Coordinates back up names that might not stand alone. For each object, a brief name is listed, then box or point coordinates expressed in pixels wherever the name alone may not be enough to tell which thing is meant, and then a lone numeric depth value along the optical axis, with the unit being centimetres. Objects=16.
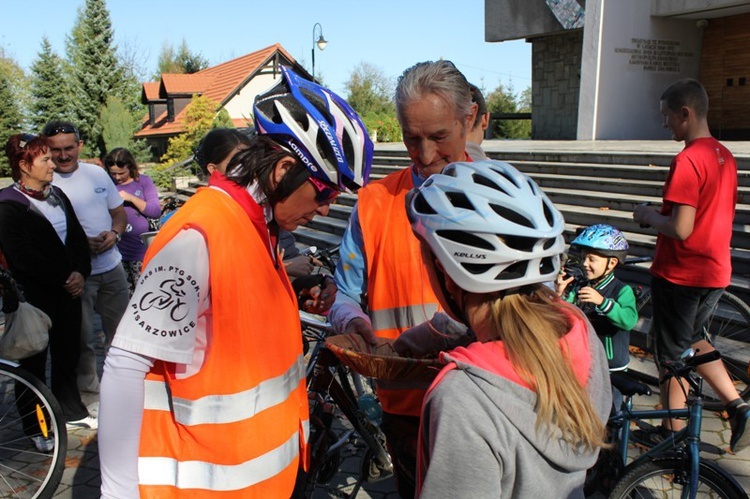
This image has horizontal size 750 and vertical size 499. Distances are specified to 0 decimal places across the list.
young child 364
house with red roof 3834
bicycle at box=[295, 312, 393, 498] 325
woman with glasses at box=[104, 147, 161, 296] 675
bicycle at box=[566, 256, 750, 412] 511
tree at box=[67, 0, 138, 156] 4150
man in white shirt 489
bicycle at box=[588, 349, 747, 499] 280
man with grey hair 216
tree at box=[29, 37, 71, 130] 4197
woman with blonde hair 117
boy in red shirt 382
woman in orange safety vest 150
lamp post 2999
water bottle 313
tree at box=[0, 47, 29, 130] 4206
